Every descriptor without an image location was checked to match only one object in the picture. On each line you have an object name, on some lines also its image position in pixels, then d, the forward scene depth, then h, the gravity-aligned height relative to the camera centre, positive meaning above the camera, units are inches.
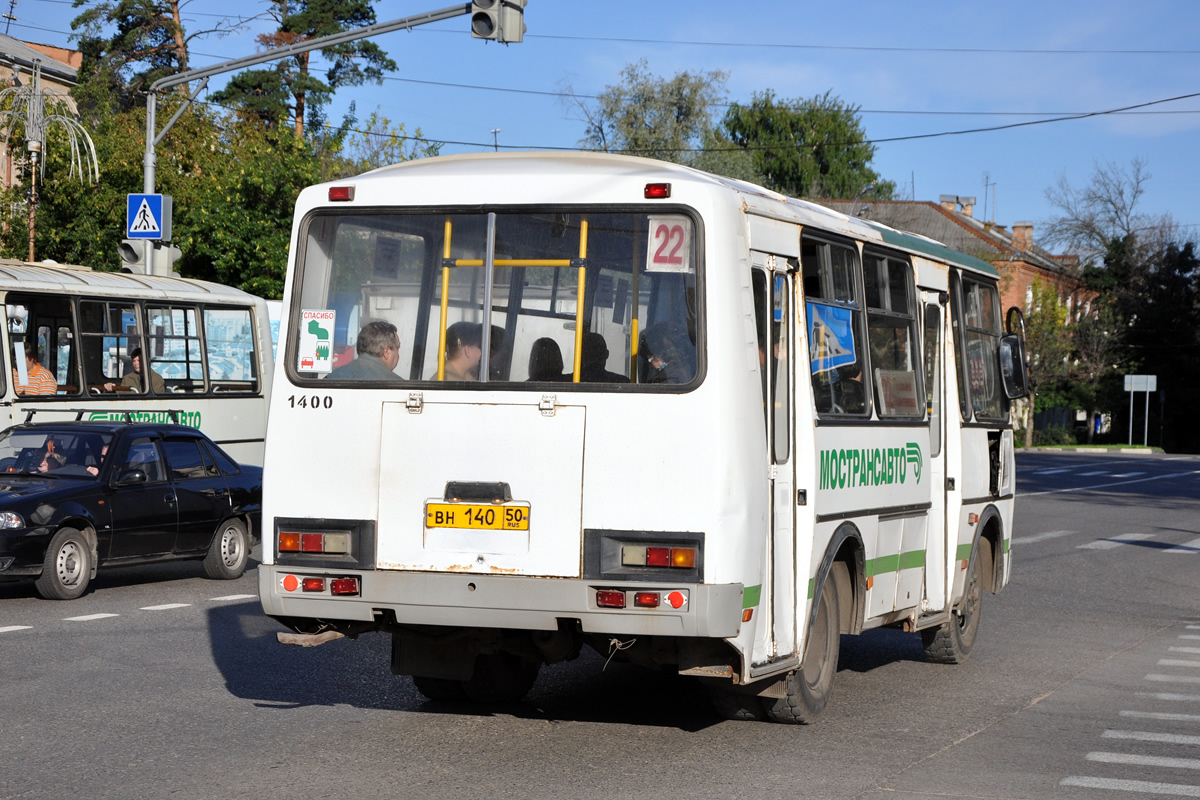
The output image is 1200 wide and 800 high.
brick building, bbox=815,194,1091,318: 3367.9 +386.4
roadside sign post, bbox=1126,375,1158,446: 3004.4 +48.0
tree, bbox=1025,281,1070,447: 3058.6 +131.1
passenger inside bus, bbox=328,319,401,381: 297.0 +10.7
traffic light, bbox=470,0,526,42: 713.0 +179.8
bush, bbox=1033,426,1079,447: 3137.3 -58.6
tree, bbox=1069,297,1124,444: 3206.2 +116.6
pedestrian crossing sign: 927.0 +116.6
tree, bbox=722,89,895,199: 3585.1 +625.5
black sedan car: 527.5 -32.2
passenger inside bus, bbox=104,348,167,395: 779.4 +17.1
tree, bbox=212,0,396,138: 2170.3 +492.3
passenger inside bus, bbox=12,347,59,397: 711.1 +15.9
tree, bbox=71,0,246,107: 2048.5 +494.0
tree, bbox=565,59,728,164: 2564.0 +493.6
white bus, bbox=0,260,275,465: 721.0 +31.6
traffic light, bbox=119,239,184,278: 932.7 +94.9
